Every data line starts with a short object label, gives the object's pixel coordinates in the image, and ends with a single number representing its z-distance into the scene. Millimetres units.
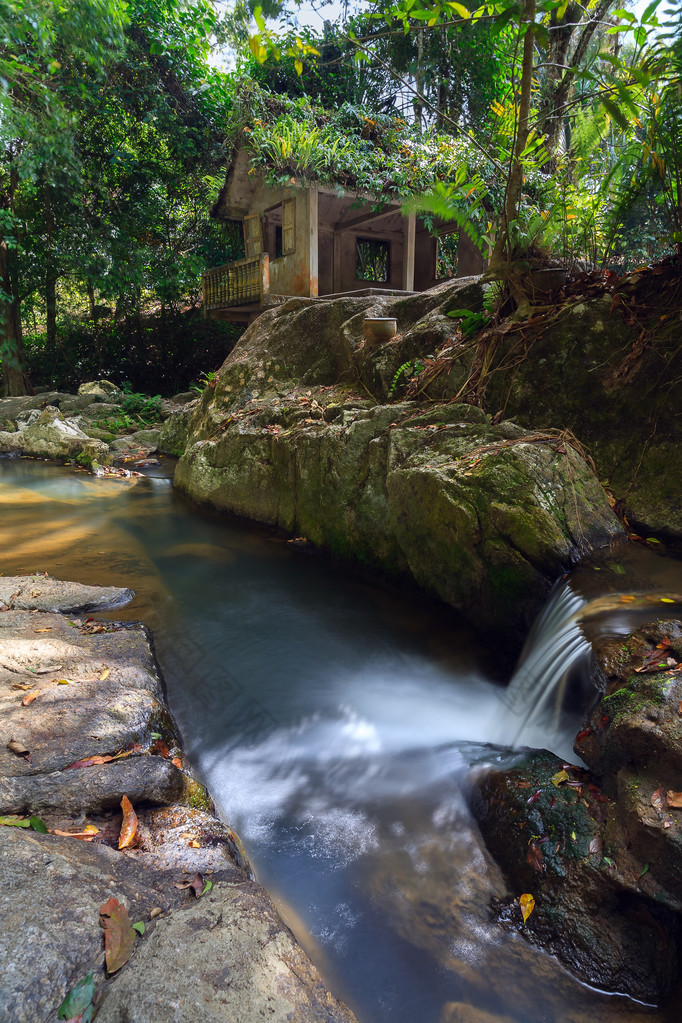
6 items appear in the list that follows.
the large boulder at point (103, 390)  17703
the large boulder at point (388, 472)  4320
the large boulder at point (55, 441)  12523
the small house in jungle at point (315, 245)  13000
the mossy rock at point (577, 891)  2178
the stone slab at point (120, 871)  1597
